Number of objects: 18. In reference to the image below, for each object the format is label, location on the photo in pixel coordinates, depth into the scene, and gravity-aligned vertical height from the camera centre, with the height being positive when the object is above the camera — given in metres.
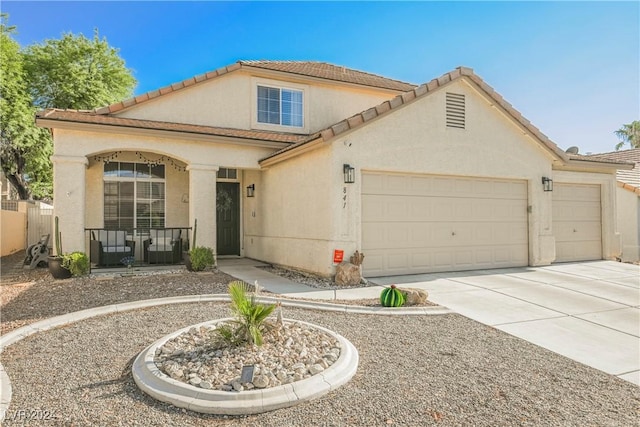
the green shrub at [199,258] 10.29 -1.04
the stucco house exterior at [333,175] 9.59 +1.26
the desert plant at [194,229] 10.87 -0.28
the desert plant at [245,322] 4.31 -1.17
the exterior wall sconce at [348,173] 9.03 +1.07
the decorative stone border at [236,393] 3.30 -1.56
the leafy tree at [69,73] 23.67 +9.16
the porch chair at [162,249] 11.30 -0.89
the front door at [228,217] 13.71 +0.07
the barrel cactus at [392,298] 6.71 -1.38
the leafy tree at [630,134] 39.17 +8.75
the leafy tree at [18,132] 20.55 +4.91
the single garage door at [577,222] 12.41 -0.12
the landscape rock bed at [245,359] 3.64 -1.48
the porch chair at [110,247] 10.70 -0.80
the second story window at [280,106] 12.98 +3.84
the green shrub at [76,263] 9.38 -1.07
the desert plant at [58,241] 9.66 -0.55
